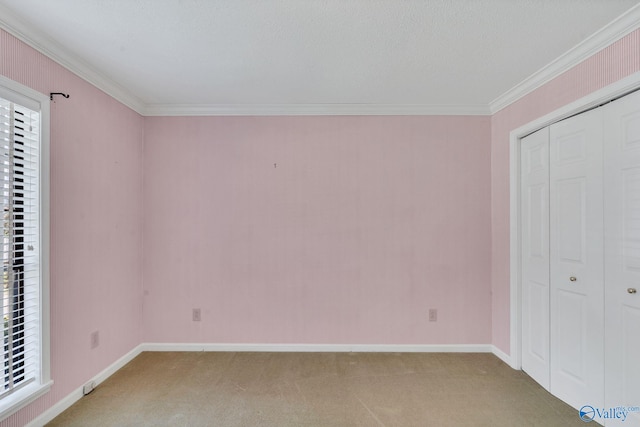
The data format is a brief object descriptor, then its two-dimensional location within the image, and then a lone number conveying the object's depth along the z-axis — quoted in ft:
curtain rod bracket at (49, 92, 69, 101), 6.73
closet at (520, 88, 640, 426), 5.93
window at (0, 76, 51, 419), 5.78
